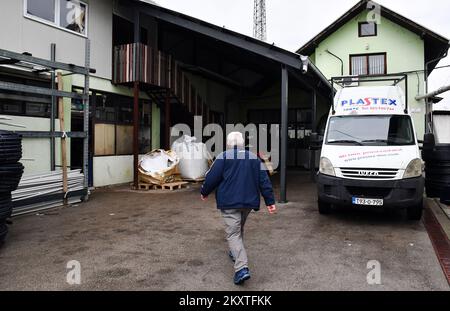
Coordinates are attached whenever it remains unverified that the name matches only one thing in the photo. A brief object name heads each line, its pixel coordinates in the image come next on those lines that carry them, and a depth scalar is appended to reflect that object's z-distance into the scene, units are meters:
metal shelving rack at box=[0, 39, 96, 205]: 6.60
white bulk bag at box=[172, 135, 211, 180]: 11.66
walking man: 3.89
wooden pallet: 10.57
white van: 6.09
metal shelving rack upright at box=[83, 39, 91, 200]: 8.35
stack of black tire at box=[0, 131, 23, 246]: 5.01
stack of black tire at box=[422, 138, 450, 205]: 7.84
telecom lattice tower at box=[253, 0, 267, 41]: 48.75
